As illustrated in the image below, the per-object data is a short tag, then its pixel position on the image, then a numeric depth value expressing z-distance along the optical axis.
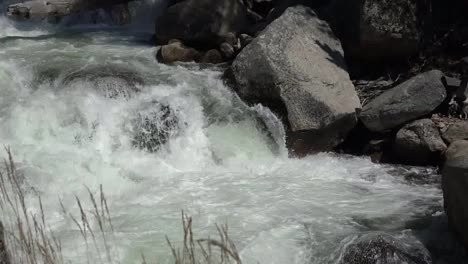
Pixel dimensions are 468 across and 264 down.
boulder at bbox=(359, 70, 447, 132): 6.52
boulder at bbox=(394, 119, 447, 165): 6.29
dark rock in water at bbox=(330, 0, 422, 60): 7.25
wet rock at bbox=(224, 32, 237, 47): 8.43
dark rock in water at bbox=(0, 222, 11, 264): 2.85
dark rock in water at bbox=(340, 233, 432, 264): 3.94
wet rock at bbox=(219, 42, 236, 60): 8.27
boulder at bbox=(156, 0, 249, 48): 8.48
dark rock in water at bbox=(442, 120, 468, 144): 6.30
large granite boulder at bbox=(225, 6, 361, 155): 6.51
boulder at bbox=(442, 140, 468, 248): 3.88
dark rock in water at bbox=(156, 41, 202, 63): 8.16
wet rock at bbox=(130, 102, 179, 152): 6.41
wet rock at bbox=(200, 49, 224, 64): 8.19
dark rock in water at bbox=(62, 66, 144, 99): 6.82
